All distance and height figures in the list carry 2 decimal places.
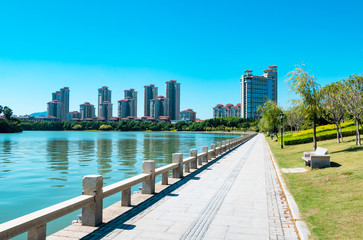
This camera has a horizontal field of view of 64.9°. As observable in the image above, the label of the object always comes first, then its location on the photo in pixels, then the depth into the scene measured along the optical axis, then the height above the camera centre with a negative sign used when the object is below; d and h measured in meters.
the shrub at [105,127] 179.93 -0.30
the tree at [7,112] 112.24 +5.53
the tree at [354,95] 20.59 +2.61
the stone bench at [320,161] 12.67 -1.49
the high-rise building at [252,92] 188.62 +23.38
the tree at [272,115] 48.21 +2.06
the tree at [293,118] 53.18 +1.80
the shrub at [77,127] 180.80 -0.37
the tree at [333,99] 23.84 +2.47
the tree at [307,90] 20.04 +2.62
